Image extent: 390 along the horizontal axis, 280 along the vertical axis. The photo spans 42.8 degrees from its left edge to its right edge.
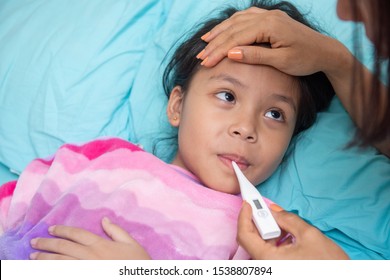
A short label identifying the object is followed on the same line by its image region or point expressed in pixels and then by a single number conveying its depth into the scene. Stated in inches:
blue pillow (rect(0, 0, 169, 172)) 54.7
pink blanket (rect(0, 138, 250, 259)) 42.8
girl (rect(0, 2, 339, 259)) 42.8
